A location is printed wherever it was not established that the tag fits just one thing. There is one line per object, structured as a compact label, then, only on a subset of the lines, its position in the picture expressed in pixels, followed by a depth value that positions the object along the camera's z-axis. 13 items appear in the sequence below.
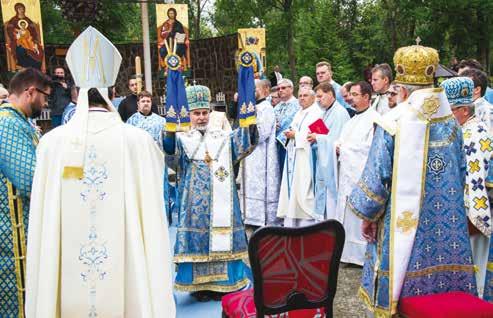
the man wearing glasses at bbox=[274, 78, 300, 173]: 6.63
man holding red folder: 5.48
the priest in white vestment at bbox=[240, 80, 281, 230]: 6.48
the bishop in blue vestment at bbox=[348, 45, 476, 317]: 2.89
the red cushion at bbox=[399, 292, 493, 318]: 2.49
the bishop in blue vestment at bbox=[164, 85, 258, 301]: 4.25
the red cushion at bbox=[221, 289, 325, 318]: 2.73
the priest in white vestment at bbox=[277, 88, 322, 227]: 5.66
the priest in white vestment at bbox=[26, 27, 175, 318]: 2.71
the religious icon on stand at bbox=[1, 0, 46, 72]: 11.87
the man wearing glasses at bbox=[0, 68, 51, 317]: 2.96
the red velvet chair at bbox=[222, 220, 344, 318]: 2.56
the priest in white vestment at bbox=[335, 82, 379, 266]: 5.09
